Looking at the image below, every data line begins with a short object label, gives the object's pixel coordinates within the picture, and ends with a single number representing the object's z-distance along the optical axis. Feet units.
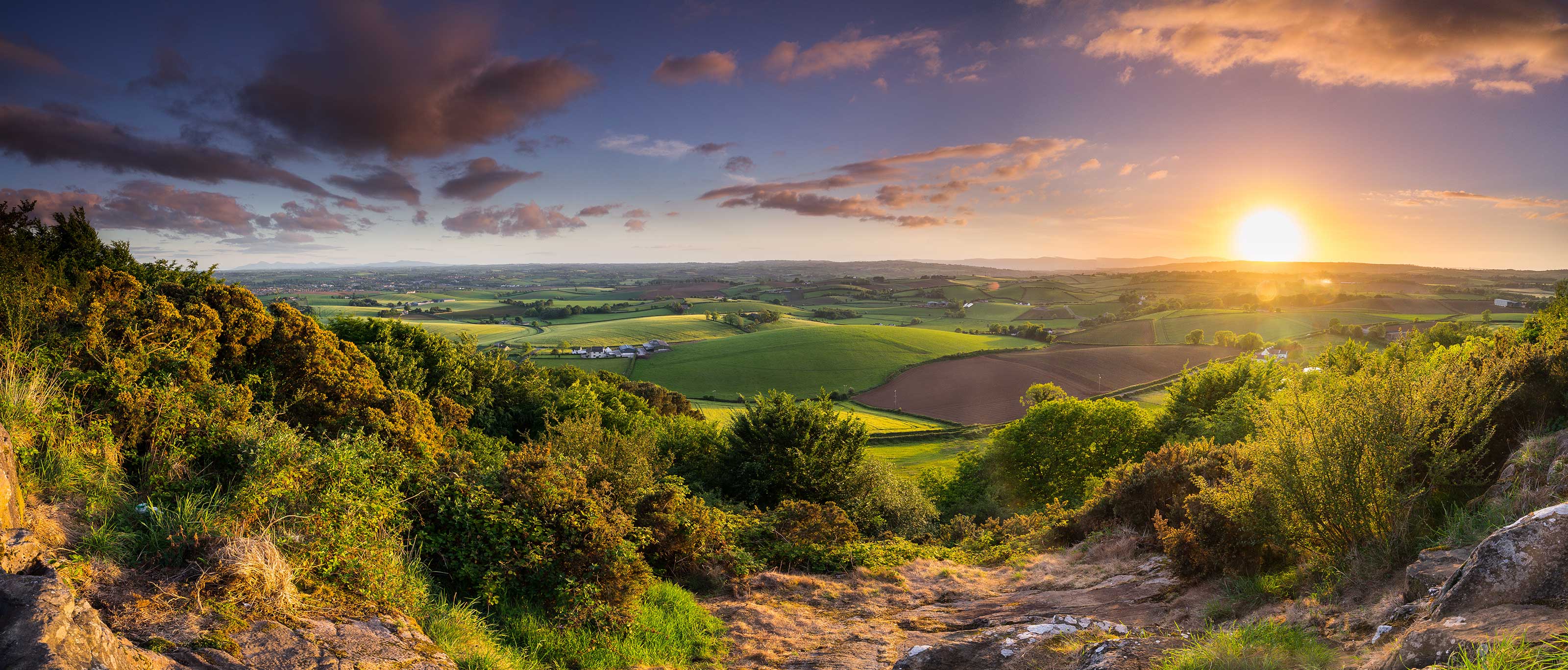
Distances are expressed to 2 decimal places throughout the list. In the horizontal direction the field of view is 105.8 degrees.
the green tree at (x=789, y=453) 67.56
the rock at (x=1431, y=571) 20.04
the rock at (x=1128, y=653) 20.90
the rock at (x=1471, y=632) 14.76
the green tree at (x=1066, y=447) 112.06
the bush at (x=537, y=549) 26.68
